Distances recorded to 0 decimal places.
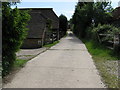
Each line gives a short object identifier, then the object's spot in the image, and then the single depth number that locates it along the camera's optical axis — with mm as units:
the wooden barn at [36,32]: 13659
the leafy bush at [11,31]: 4080
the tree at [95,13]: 20137
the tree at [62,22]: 37319
